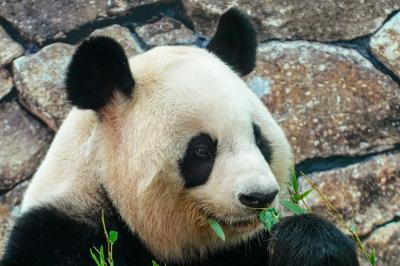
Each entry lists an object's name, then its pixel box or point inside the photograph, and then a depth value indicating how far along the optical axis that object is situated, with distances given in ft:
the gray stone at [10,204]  28.76
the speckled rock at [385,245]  28.28
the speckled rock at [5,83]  30.48
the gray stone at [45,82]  29.70
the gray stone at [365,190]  28.46
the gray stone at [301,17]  31.40
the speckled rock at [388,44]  30.86
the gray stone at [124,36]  30.84
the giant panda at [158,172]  17.64
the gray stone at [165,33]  31.16
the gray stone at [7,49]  31.06
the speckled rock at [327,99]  29.27
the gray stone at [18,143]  29.17
